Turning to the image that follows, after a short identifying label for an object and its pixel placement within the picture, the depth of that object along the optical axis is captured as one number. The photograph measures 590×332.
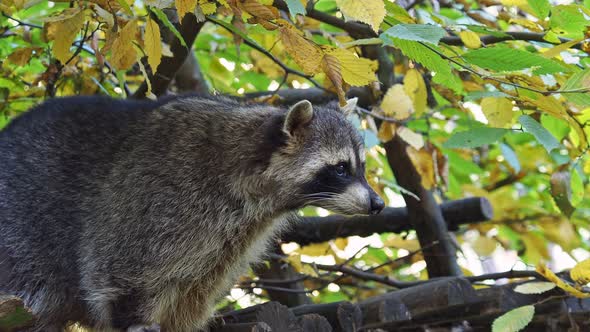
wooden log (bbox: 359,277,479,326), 7.44
